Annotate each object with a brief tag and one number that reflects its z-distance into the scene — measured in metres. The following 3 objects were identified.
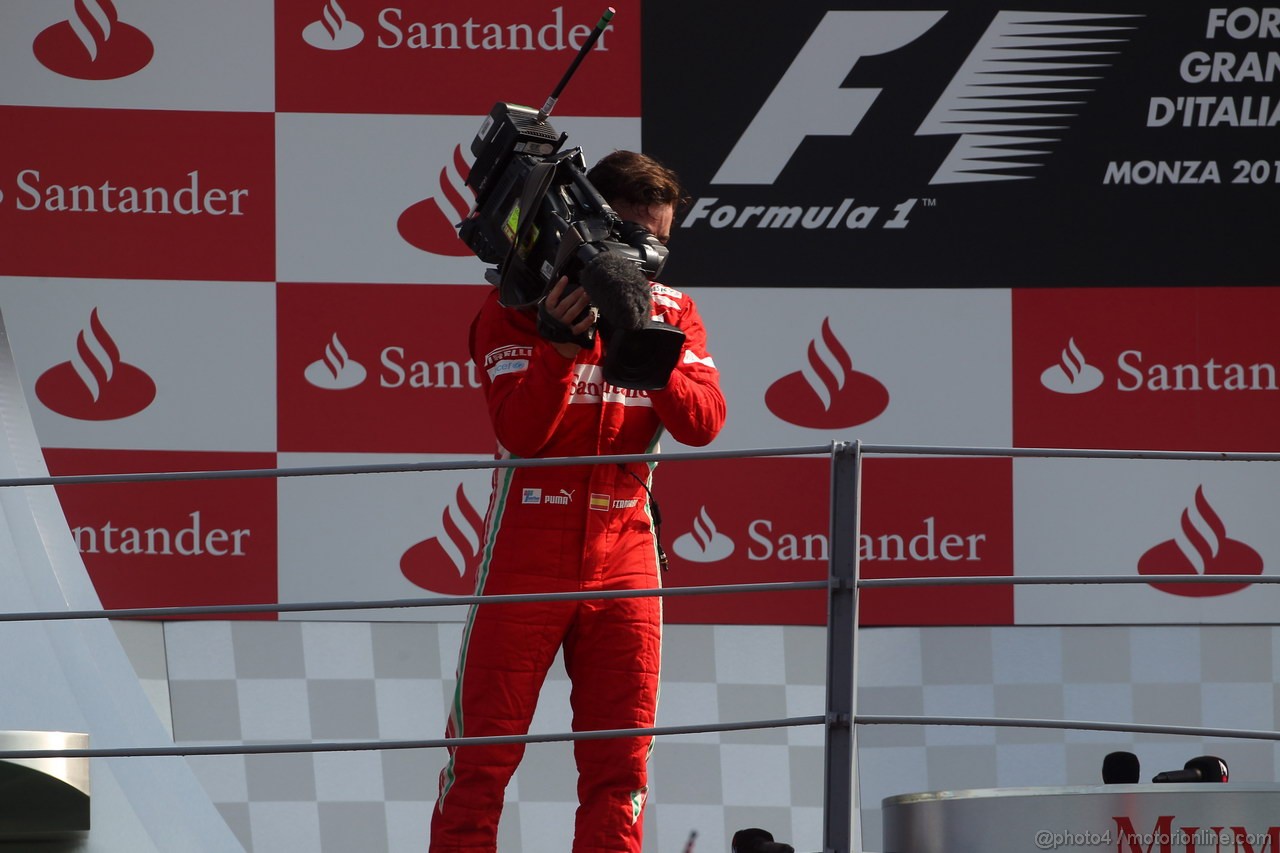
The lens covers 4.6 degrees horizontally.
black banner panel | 33.90
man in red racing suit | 31.65
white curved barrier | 32.40
